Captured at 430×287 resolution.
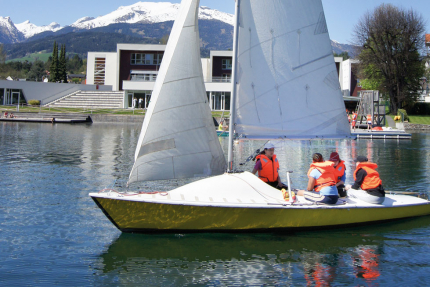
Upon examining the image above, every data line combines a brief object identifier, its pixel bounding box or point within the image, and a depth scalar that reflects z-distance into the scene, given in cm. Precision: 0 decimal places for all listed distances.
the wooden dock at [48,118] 5403
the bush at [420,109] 6743
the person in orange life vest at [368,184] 1173
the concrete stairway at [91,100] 7031
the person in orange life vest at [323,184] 1098
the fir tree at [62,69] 9908
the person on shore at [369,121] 4759
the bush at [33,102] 6856
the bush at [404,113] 5868
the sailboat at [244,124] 1033
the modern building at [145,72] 6706
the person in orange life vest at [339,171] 1202
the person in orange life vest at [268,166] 1168
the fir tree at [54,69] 9725
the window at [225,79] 6587
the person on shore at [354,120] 4880
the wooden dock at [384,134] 4347
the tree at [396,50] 6194
